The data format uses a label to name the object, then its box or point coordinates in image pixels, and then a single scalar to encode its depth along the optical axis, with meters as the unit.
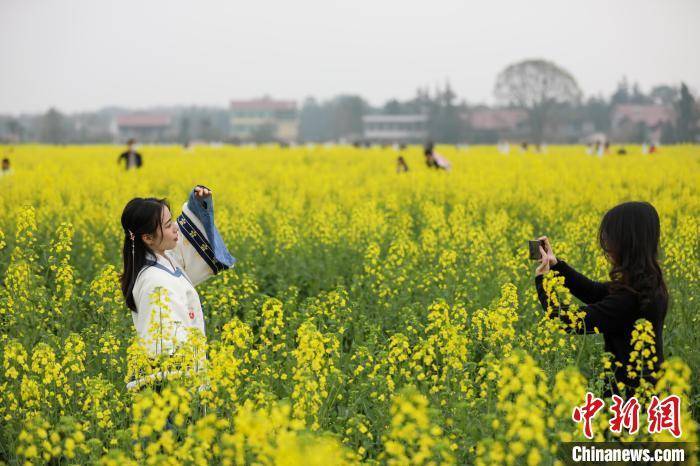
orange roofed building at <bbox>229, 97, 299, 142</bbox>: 144.38
